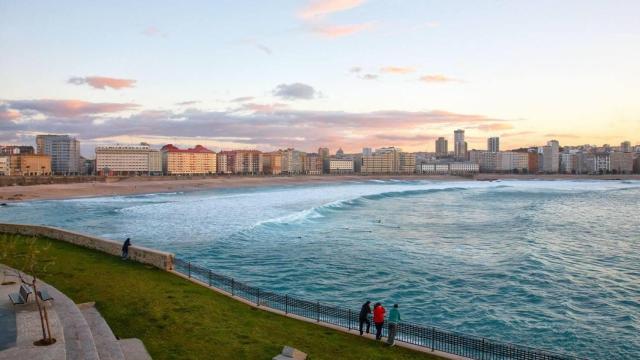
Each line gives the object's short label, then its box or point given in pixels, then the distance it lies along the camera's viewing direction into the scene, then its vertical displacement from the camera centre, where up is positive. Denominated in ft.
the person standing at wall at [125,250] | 71.46 -12.30
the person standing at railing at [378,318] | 44.50 -13.61
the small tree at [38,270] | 34.37 -12.74
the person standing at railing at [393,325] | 43.52 -14.03
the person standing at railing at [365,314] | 46.24 -13.81
